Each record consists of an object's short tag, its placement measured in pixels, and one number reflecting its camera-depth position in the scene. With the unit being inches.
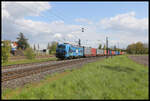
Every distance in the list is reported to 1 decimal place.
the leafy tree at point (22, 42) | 3951.8
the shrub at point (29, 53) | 1268.1
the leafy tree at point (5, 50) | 832.2
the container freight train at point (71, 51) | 1104.2
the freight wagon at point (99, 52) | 2117.4
